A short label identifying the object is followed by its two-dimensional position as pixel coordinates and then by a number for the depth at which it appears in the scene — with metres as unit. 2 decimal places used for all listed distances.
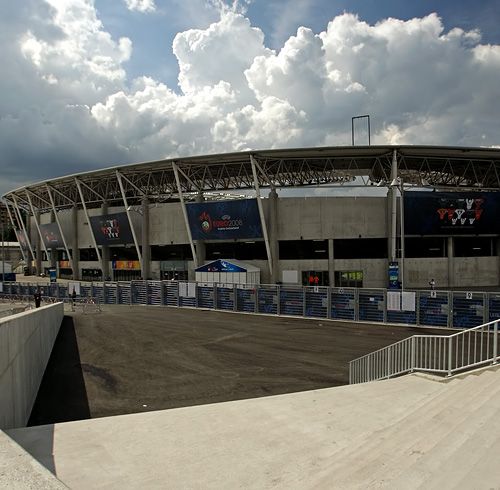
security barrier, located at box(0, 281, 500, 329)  18.45
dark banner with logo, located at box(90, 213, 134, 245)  48.31
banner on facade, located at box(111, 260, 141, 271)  50.47
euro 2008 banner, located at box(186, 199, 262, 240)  39.47
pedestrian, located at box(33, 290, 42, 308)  25.97
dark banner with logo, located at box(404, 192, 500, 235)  38.00
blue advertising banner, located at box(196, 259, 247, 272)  36.16
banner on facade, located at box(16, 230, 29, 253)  74.11
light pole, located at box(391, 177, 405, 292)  28.38
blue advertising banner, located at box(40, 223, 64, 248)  58.45
